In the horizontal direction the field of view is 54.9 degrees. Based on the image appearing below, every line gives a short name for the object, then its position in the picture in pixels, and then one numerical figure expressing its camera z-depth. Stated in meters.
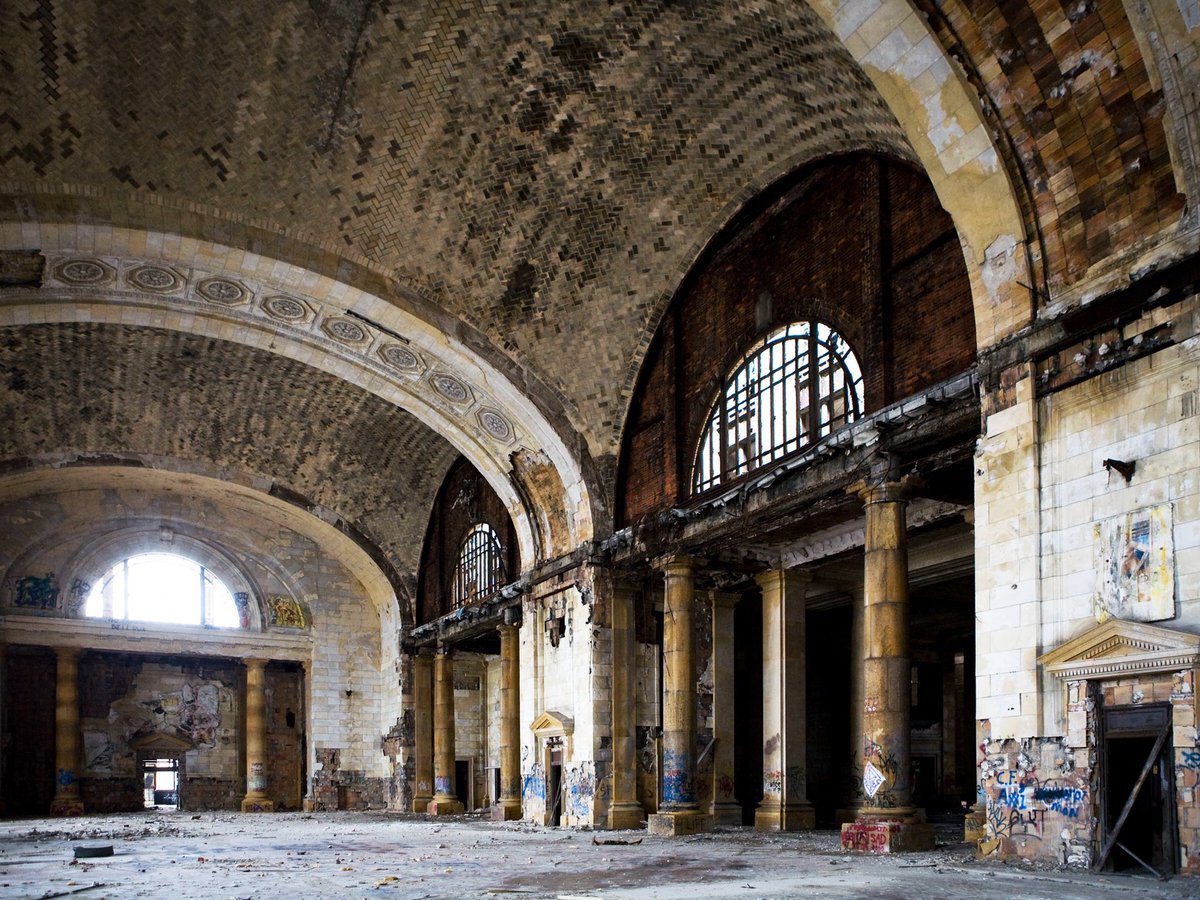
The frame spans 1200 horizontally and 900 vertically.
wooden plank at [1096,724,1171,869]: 9.78
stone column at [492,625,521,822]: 23.88
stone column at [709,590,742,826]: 20.08
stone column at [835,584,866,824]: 19.64
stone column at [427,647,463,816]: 28.25
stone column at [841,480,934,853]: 13.22
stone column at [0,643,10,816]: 27.97
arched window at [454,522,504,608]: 26.12
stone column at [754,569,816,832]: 18.64
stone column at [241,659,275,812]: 30.36
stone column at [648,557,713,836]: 18.20
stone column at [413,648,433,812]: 29.41
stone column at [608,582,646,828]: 19.95
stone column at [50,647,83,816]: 27.92
